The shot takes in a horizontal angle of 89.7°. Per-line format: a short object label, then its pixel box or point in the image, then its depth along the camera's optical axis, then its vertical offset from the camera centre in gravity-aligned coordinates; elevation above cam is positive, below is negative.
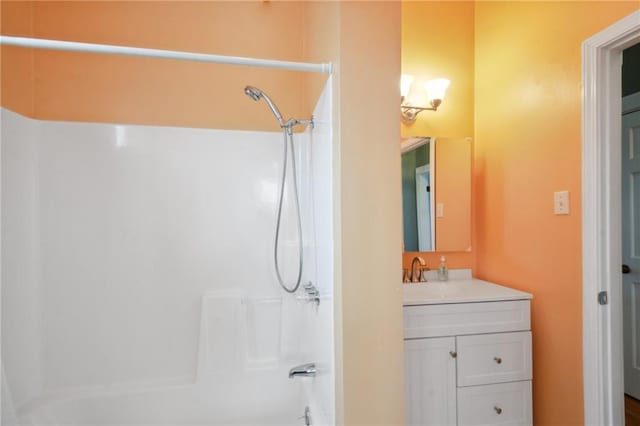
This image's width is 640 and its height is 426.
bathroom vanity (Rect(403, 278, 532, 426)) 1.53 -0.70
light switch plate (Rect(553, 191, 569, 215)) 1.52 +0.06
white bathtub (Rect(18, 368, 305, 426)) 1.56 -0.95
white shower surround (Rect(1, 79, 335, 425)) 1.56 -0.31
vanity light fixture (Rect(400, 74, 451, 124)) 1.98 +0.75
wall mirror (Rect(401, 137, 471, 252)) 2.02 +0.14
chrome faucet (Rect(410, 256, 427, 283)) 2.03 -0.36
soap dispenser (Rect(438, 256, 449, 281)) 2.04 -0.36
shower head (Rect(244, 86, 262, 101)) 1.47 +0.57
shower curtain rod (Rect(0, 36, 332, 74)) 1.01 +0.55
